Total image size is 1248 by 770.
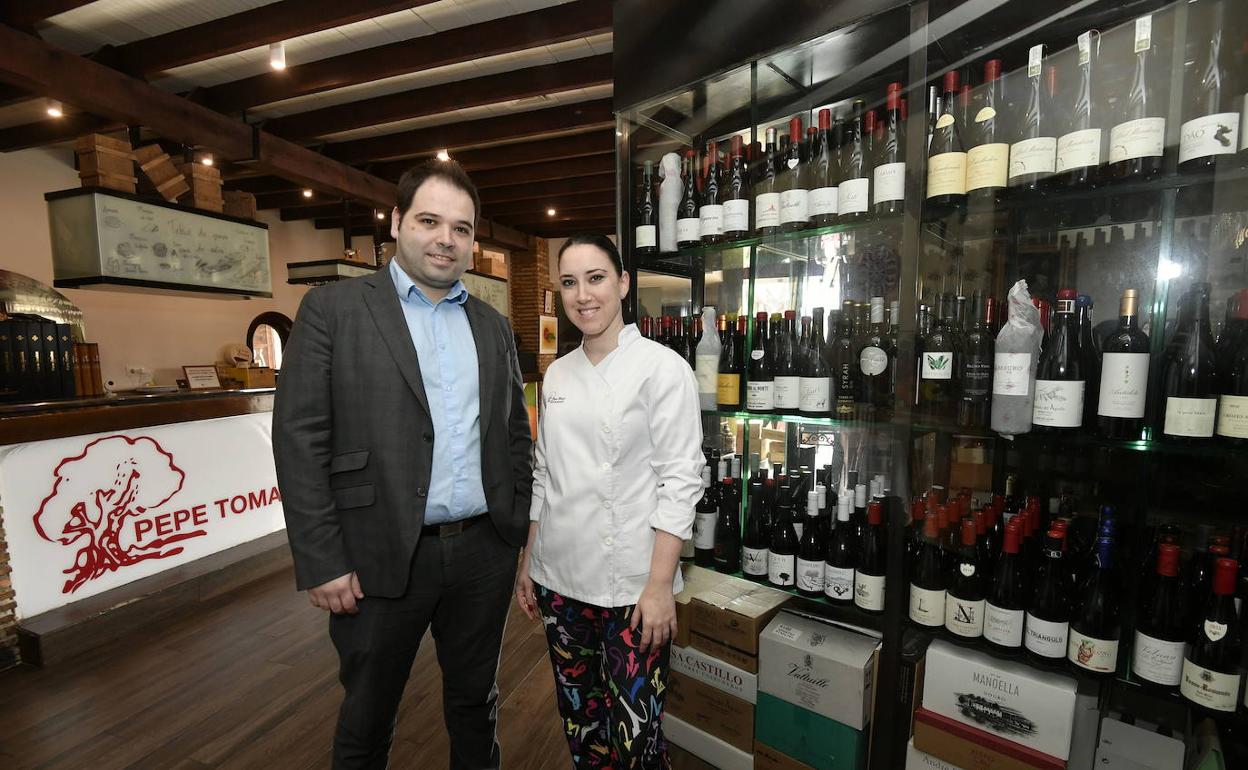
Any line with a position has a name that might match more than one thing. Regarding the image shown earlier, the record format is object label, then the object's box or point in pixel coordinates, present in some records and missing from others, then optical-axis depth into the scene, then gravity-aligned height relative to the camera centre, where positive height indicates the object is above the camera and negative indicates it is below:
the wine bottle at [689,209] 1.84 +0.46
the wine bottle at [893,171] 1.41 +0.43
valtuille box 1.58 -0.96
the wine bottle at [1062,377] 1.20 -0.09
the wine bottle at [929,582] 1.44 -0.64
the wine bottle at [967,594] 1.40 -0.65
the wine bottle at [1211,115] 1.07 +0.44
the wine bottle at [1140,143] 1.12 +0.40
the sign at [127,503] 2.53 -0.82
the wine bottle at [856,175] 1.48 +0.49
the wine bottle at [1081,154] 1.18 +0.39
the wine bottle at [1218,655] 1.08 -0.64
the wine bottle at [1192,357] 1.18 -0.04
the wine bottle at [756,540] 1.75 -0.64
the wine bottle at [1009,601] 1.32 -0.64
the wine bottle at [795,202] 1.61 +0.40
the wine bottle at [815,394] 1.60 -0.15
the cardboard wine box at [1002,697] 1.30 -0.87
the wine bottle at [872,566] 1.52 -0.64
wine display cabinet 1.18 +0.15
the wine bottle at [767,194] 1.66 +0.45
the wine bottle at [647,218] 1.97 +0.44
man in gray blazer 1.27 -0.29
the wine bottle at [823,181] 1.56 +0.49
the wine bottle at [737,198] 1.71 +0.47
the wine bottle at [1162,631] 1.15 -0.63
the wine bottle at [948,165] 1.34 +0.42
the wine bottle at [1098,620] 1.23 -0.65
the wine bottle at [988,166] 1.29 +0.40
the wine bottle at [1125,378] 1.14 -0.08
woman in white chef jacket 1.32 -0.37
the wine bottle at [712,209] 1.76 +0.42
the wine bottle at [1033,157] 1.24 +0.41
